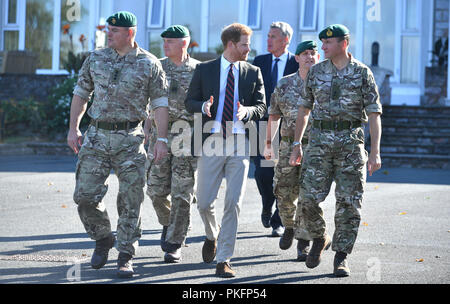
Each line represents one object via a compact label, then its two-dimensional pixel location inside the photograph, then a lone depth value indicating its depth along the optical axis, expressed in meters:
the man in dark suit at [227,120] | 13.61
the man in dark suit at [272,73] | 18.22
